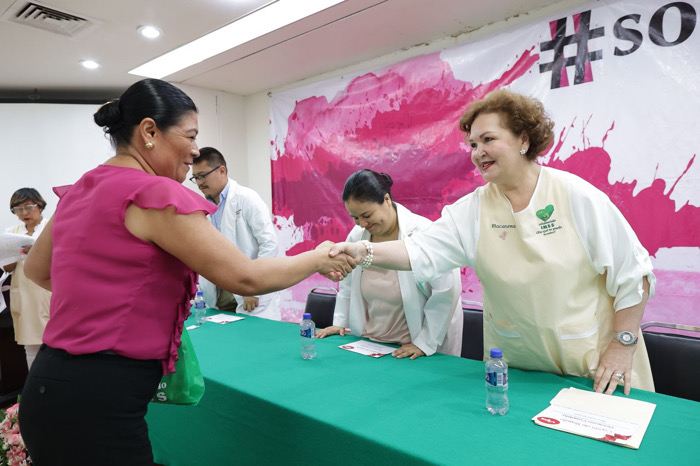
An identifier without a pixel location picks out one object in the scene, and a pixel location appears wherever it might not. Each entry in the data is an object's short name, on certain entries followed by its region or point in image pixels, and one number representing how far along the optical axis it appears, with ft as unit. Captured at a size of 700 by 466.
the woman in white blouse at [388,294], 6.33
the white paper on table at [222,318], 8.44
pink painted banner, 7.59
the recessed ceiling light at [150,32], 9.84
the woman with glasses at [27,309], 11.09
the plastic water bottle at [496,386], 3.92
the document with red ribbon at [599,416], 3.44
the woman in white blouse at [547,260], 4.50
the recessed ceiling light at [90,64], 11.82
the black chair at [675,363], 5.25
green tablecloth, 3.34
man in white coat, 10.02
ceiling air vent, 8.60
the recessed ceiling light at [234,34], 9.22
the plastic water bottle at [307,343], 5.89
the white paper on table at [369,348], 5.98
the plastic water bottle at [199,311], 8.42
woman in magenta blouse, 3.04
